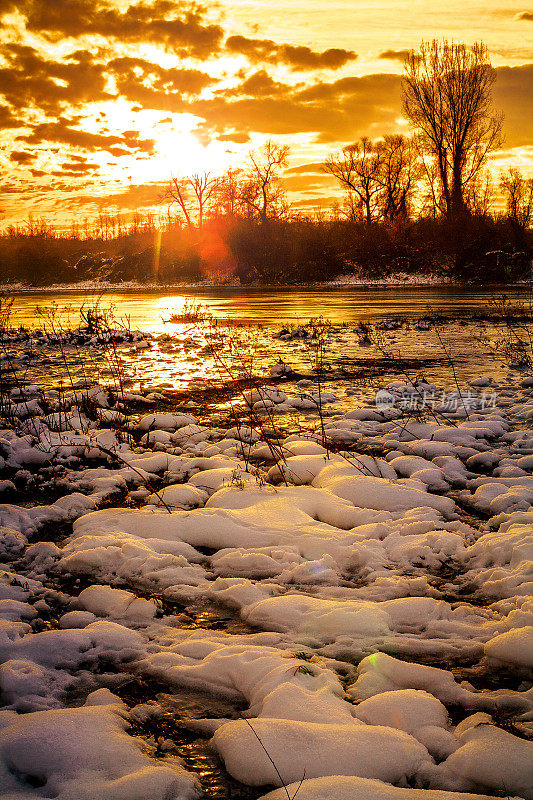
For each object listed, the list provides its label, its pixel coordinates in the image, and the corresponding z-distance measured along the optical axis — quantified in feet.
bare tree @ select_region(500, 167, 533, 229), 132.36
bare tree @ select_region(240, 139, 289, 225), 171.73
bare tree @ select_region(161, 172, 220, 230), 193.88
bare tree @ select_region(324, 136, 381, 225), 161.58
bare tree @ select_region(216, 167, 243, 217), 177.59
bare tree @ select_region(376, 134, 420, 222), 158.51
